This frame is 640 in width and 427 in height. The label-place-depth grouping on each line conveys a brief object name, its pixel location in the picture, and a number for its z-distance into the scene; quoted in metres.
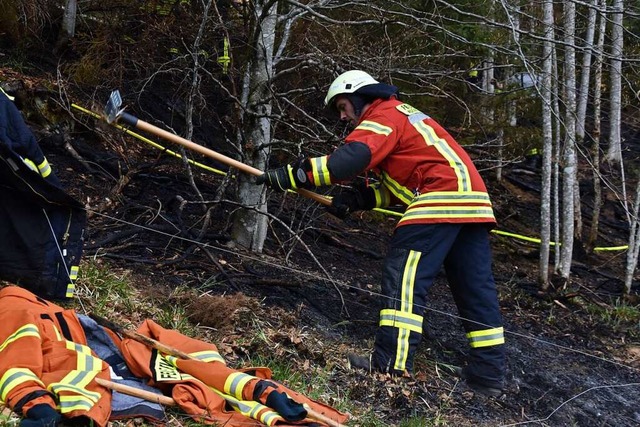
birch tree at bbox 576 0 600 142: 8.33
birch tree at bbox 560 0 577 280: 7.23
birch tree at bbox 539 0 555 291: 7.14
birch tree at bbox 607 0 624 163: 8.43
